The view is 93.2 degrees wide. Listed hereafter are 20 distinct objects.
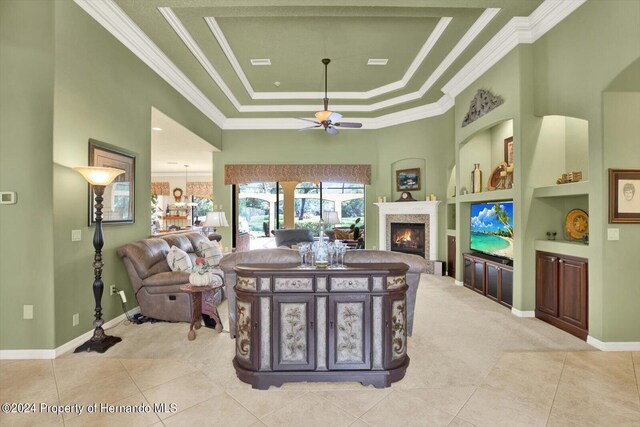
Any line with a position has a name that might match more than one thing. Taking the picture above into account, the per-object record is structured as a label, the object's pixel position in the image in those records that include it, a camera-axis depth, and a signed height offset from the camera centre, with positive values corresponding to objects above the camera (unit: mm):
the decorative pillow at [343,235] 8102 -598
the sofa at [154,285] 3658 -887
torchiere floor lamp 2939 -513
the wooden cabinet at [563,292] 3260 -924
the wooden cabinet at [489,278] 4293 -1025
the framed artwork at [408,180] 7166 +801
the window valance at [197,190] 13008 +988
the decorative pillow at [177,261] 4020 -641
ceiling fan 4898 +1556
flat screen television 4453 -250
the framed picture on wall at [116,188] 3287 +310
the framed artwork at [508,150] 5082 +1060
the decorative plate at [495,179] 5062 +588
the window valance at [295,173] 7633 +1007
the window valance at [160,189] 13055 +1040
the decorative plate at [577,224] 3541 -137
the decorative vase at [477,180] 5355 +584
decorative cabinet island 2328 -859
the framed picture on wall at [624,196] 2990 +163
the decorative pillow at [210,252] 5340 -706
